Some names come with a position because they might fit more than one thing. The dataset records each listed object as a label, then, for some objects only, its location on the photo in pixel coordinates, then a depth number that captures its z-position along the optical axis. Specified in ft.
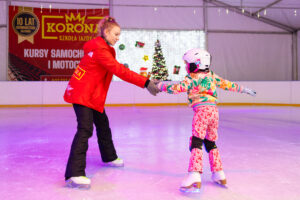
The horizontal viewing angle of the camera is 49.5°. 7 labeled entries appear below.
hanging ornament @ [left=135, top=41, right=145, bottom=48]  34.99
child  5.91
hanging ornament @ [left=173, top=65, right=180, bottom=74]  35.65
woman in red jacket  6.14
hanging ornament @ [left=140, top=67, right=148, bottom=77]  34.44
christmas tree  33.45
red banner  33.04
